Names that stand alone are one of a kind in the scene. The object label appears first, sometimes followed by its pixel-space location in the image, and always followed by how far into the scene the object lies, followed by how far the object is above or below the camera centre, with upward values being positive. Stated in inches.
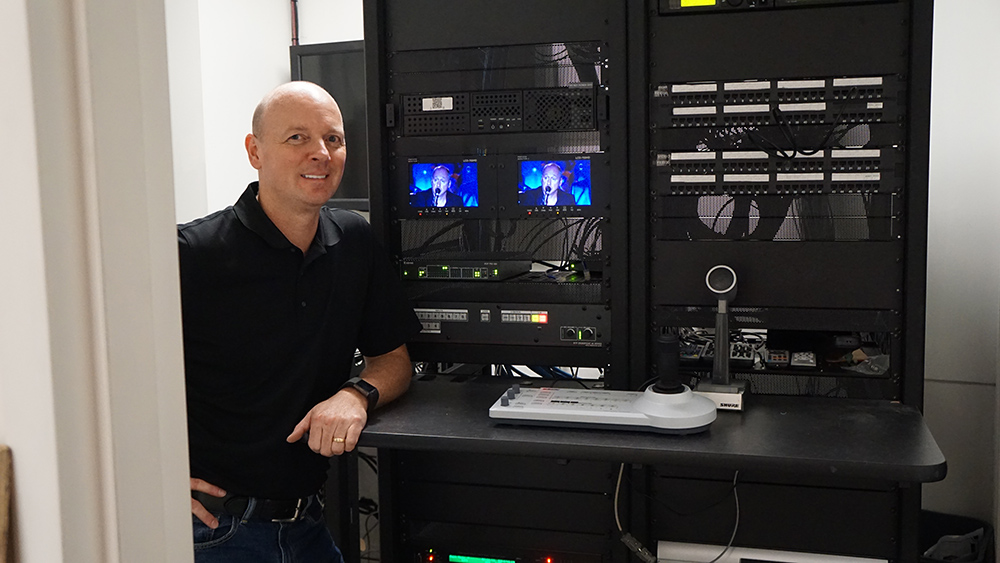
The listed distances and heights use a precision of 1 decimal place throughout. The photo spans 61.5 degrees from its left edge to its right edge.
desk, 58.4 -17.7
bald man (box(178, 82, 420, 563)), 70.4 -11.0
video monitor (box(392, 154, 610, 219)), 78.2 +2.2
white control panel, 62.1 -15.3
